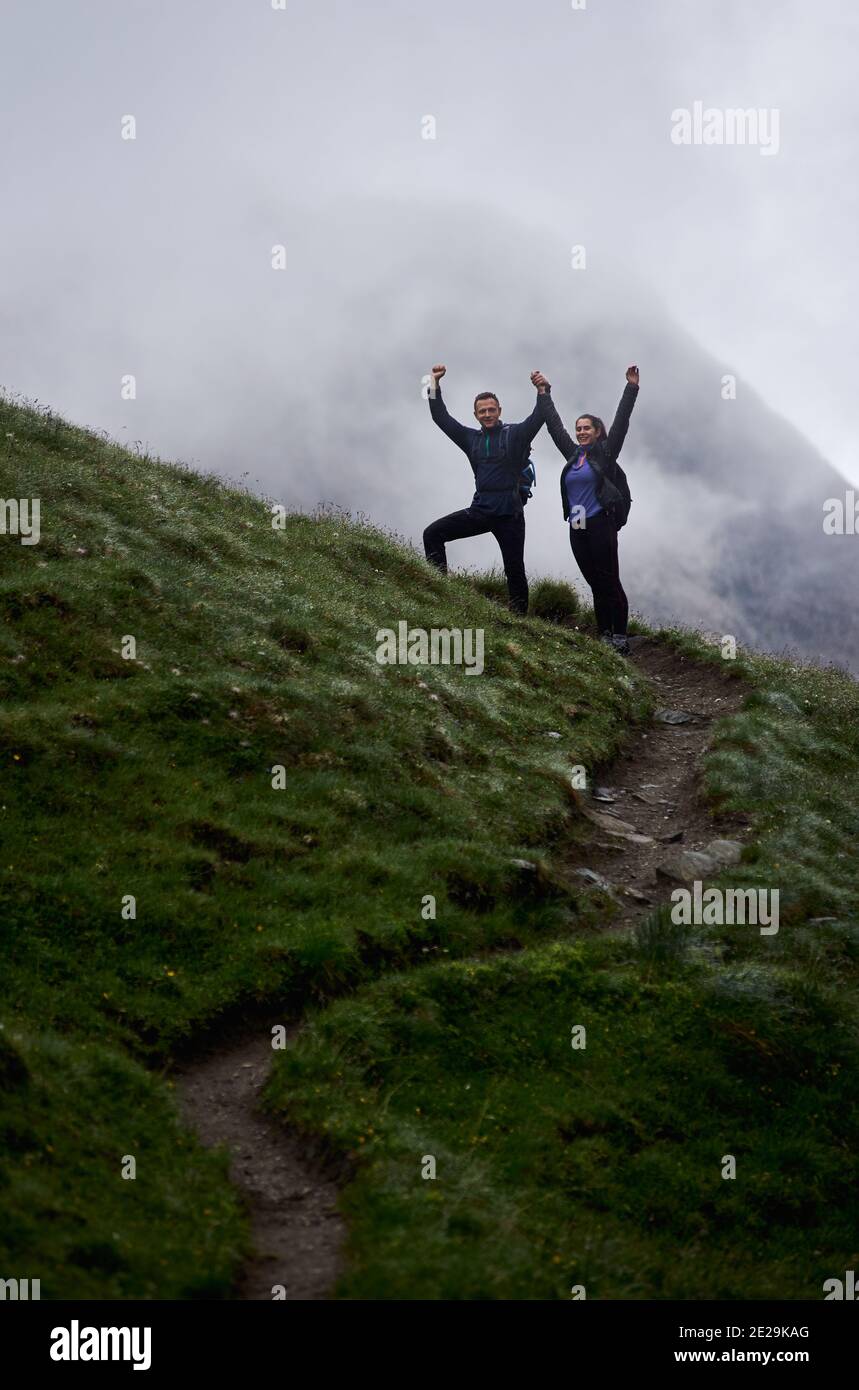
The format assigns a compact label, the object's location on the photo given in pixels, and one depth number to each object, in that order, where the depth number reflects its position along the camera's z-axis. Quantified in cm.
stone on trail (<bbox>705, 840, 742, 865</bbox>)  1705
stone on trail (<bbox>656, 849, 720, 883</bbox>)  1641
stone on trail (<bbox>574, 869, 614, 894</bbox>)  1584
